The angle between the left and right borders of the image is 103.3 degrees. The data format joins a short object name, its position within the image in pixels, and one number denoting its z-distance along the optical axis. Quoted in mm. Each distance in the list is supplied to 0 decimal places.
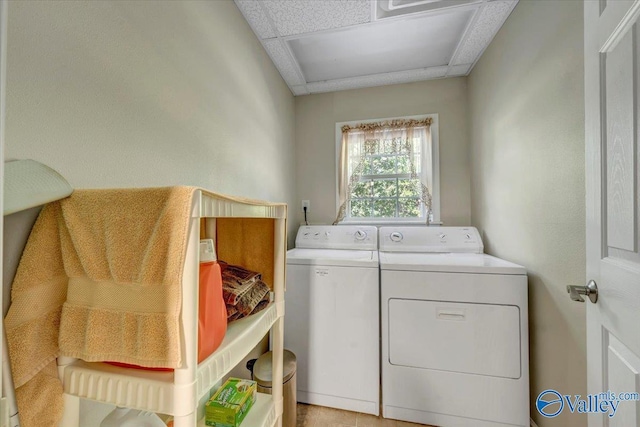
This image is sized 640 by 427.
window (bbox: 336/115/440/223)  2400
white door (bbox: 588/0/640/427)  625
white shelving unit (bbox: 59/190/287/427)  514
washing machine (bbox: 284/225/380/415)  1500
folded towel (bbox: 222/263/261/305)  815
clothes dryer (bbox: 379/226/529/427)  1356
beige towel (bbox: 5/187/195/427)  505
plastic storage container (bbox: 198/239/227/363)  614
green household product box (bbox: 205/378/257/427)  927
